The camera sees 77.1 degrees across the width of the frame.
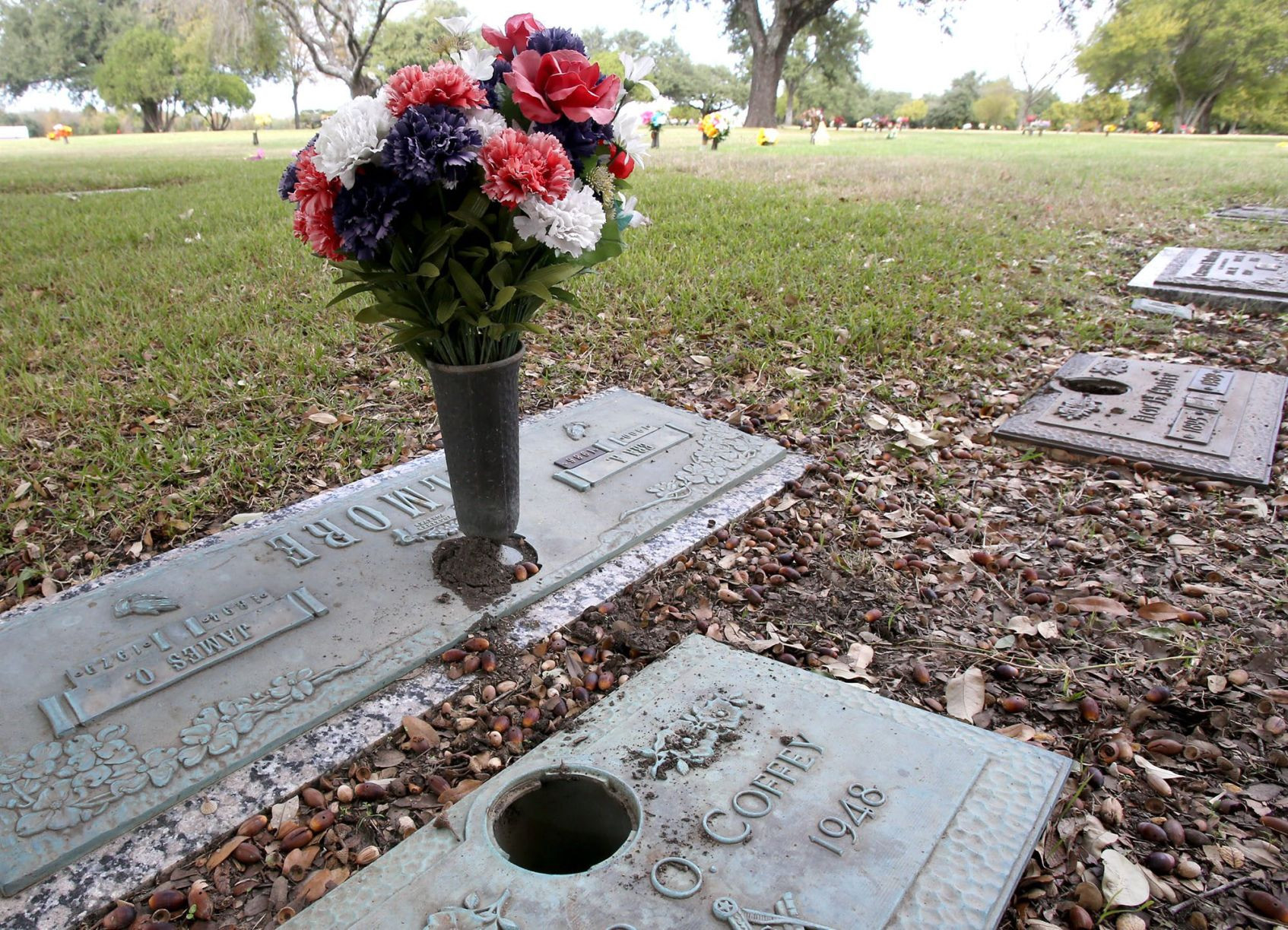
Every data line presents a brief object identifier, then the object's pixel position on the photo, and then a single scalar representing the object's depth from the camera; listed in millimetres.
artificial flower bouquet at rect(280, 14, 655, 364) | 1723
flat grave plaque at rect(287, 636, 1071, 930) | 1378
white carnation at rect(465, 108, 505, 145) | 1779
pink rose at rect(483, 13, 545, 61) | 1854
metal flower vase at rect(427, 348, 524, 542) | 2129
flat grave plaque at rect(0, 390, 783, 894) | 1681
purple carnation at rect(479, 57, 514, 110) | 1896
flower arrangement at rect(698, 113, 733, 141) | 15133
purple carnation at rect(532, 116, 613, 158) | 1875
